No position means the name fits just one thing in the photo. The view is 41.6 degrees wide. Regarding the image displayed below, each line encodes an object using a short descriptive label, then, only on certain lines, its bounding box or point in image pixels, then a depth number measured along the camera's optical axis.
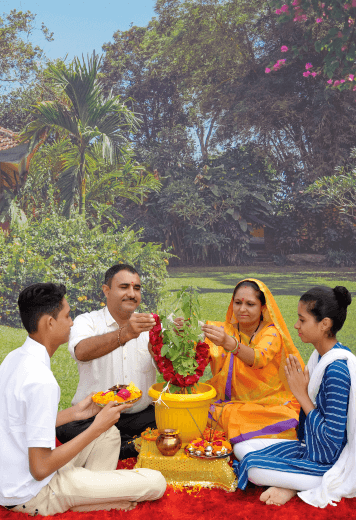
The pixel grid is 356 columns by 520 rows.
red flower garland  2.99
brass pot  2.89
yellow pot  2.87
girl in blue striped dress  2.70
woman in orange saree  3.31
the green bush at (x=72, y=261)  9.09
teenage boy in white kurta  2.12
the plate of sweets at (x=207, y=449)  2.90
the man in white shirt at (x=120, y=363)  3.47
